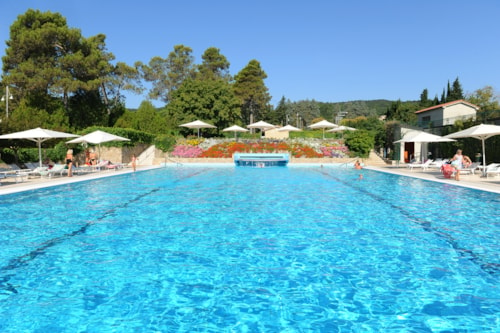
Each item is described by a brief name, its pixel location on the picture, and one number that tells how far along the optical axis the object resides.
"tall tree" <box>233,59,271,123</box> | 60.00
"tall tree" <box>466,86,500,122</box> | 51.33
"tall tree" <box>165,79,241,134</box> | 40.16
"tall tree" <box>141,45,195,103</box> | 56.94
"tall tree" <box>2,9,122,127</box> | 30.20
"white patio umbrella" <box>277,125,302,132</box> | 35.82
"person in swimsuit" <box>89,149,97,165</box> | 20.46
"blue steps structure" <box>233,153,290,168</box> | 27.05
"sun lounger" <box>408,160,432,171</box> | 19.13
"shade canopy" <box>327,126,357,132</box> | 34.12
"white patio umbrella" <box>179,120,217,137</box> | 33.10
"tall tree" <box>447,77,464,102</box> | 55.41
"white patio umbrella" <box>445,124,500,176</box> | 14.33
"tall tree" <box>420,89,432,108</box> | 58.18
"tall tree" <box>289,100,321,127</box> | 111.88
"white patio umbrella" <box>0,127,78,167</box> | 14.98
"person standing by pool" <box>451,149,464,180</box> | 14.23
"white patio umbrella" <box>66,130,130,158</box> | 19.27
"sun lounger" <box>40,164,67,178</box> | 15.07
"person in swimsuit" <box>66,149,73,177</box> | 16.35
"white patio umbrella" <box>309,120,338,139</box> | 33.47
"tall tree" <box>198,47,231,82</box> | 58.79
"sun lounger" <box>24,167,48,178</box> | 14.69
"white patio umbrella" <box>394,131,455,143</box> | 18.83
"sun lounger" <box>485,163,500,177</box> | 14.36
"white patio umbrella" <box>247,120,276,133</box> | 36.72
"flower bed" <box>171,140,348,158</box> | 30.05
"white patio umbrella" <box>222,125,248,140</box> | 33.41
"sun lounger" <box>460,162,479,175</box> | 16.11
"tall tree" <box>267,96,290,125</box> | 76.39
